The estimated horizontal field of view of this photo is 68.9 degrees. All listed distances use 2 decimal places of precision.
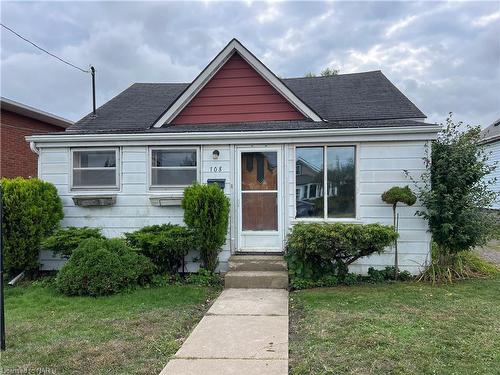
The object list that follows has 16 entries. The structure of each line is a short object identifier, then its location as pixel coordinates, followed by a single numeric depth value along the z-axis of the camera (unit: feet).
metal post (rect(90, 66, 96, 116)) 31.63
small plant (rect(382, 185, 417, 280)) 20.71
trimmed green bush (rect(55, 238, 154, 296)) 18.47
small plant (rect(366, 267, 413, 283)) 21.58
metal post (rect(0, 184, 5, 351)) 11.75
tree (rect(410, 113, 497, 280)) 20.62
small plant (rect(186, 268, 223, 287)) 21.21
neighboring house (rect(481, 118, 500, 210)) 58.83
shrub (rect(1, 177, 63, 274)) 20.81
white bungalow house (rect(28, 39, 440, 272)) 22.09
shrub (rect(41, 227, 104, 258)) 20.75
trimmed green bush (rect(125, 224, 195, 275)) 20.70
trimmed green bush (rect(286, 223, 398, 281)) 18.86
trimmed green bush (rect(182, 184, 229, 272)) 20.81
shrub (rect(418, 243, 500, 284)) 21.01
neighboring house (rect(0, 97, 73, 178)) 43.88
